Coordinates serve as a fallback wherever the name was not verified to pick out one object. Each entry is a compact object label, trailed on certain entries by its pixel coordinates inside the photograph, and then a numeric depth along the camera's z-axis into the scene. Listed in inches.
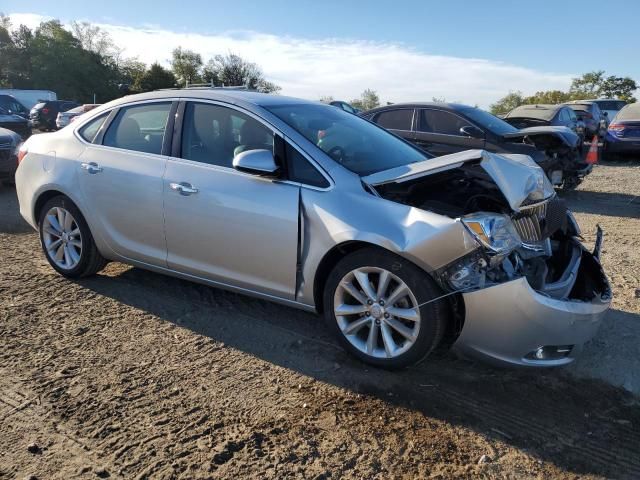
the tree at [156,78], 1888.5
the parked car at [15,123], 615.2
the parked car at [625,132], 534.6
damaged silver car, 113.3
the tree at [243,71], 1917.1
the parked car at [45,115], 867.4
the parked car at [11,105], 772.0
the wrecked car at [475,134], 327.0
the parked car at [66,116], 786.2
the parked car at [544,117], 496.7
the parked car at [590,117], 598.3
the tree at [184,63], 2388.3
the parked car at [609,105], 905.5
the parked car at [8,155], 343.9
